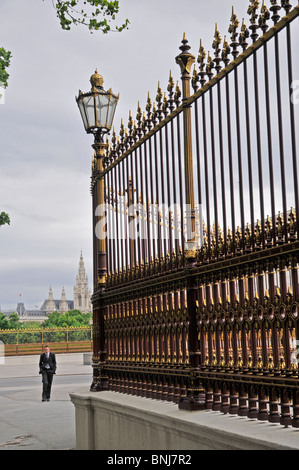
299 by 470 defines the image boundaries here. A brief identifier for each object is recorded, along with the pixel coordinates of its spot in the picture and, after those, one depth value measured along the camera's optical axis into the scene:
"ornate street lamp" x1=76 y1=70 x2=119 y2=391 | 8.64
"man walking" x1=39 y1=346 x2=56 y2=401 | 17.86
